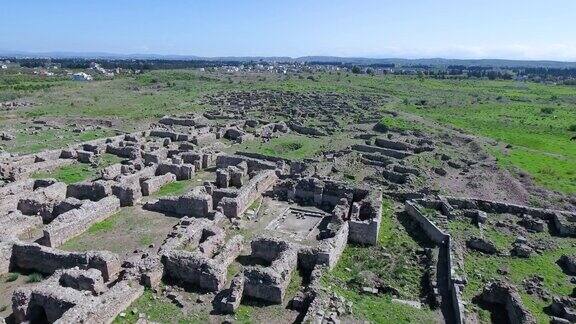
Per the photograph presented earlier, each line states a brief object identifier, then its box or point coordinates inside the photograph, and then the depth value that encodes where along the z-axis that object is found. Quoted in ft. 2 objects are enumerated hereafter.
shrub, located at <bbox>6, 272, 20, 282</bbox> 68.88
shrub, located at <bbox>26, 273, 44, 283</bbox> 68.54
